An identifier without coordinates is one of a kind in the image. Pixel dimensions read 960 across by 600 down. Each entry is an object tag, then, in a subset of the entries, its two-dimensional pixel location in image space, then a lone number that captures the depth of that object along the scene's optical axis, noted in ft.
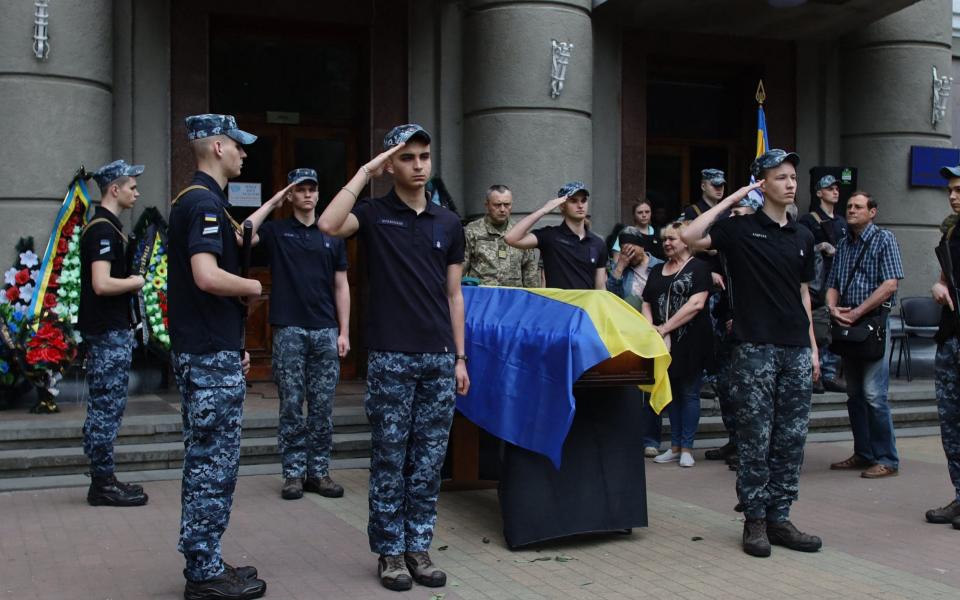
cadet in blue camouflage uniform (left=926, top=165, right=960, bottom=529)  24.26
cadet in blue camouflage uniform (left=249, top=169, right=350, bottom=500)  26.14
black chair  43.39
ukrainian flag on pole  27.76
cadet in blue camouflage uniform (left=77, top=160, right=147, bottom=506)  24.21
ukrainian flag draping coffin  20.95
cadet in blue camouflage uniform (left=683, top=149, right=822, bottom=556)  21.66
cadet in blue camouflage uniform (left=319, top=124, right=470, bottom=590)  18.86
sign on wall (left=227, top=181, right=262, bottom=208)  40.75
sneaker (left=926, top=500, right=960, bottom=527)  24.23
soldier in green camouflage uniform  31.78
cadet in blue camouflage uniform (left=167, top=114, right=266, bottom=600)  17.38
